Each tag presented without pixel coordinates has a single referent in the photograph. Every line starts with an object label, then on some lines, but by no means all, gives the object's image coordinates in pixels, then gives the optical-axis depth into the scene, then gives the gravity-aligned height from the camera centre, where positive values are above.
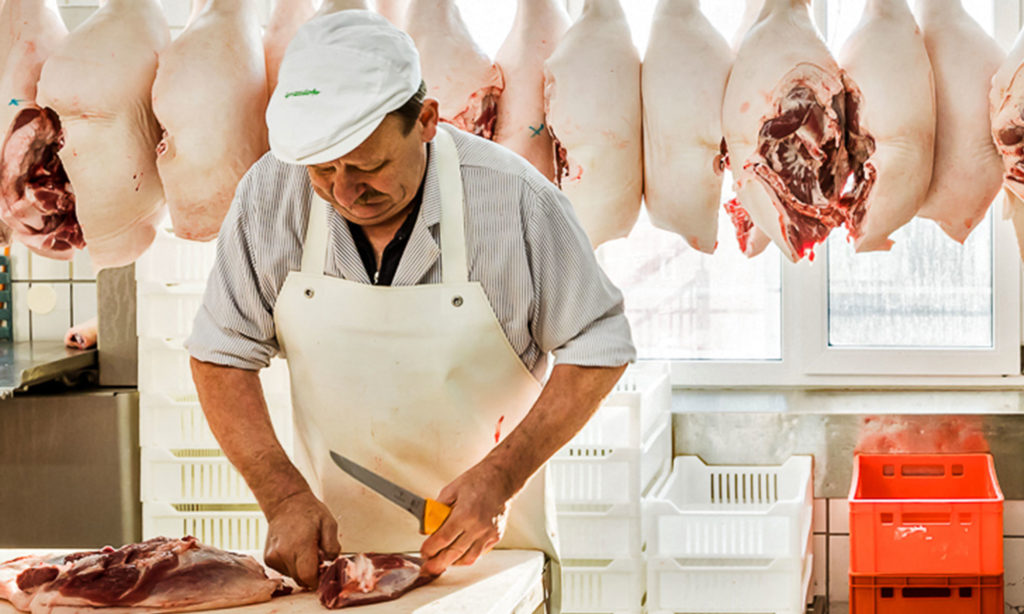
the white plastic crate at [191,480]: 3.34 -0.47
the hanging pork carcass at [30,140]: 2.22 +0.34
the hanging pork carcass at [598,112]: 2.12 +0.37
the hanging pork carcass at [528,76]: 2.22 +0.46
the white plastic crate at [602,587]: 3.10 -0.73
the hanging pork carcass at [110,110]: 2.13 +0.38
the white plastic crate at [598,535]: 3.08 -0.58
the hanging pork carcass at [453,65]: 2.17 +0.47
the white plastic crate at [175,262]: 3.33 +0.16
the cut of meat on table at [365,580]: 1.52 -0.35
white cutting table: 1.51 -0.38
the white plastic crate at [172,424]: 3.34 -0.31
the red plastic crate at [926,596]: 3.18 -0.78
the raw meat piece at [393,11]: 2.25 +0.59
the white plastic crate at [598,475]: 3.06 -0.43
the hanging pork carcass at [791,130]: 2.04 +0.33
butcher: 1.75 -0.02
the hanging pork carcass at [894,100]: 2.04 +0.38
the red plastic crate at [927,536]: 3.12 -0.60
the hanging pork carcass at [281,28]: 2.20 +0.55
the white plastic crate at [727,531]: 3.02 -0.57
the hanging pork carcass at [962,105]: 2.08 +0.37
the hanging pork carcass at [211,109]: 2.10 +0.38
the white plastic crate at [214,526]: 3.38 -0.61
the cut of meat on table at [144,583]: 1.53 -0.36
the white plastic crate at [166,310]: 3.34 +0.02
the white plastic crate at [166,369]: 3.35 -0.15
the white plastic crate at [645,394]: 3.01 -0.22
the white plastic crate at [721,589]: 3.06 -0.72
